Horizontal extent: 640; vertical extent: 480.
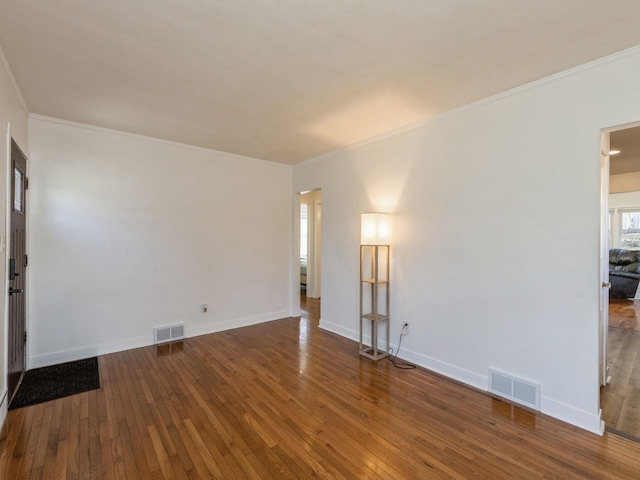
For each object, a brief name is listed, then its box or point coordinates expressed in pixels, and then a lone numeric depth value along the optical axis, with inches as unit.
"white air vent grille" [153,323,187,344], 152.7
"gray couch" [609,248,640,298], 262.4
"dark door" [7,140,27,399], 99.4
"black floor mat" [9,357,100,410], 102.0
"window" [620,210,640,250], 292.2
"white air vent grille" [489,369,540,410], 95.8
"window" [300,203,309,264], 280.4
